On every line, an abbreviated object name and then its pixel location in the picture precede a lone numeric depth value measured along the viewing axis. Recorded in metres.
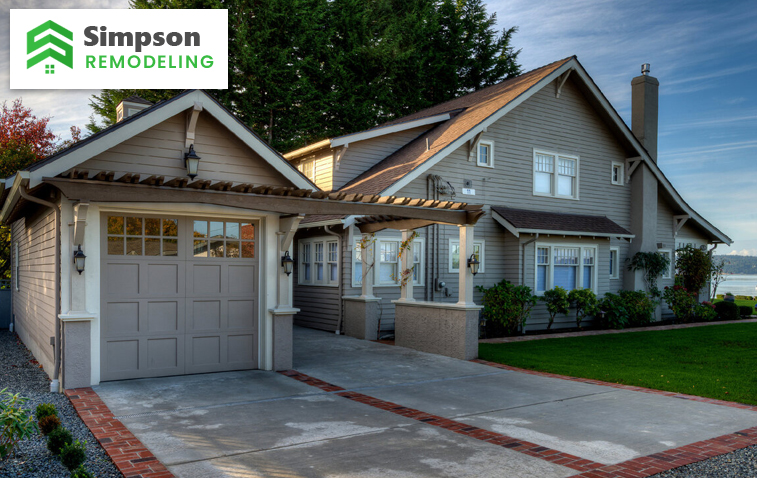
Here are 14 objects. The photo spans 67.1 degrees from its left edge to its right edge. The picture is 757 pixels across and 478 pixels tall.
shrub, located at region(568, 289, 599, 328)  16.75
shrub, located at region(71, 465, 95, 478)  4.38
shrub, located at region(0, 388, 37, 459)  4.70
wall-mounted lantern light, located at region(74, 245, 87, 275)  7.87
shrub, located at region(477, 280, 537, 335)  15.05
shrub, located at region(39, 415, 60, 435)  5.65
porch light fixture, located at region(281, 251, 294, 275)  9.57
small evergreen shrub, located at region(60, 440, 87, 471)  4.78
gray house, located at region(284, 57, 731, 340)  15.02
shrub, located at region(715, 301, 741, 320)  20.72
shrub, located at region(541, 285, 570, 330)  16.42
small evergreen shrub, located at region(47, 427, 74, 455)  5.22
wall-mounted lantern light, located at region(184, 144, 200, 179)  8.44
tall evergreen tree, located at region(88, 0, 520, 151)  23.20
